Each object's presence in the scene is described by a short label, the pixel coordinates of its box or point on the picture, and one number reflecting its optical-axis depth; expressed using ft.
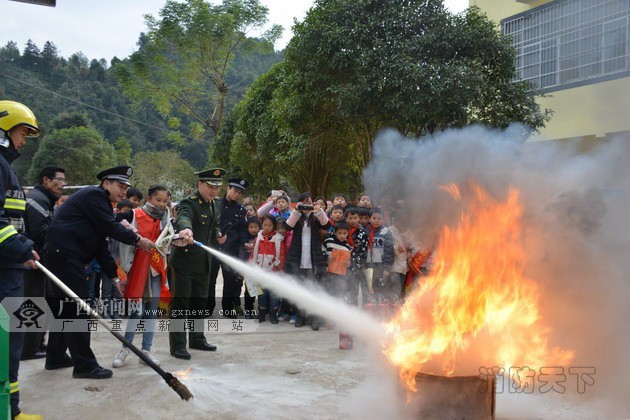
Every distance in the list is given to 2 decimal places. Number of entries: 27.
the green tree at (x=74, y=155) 138.82
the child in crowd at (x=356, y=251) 27.66
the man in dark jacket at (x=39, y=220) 20.36
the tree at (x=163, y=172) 119.24
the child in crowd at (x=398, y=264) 25.86
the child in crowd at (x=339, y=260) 26.96
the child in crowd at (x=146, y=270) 20.03
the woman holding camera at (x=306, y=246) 27.32
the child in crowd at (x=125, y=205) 31.07
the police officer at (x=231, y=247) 28.94
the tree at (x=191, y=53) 96.63
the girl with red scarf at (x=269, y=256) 28.43
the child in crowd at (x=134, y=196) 30.09
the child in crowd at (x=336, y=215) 28.45
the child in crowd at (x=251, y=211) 33.84
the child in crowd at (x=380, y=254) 26.40
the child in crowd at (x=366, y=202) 29.48
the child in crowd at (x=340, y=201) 29.50
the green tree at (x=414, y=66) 39.45
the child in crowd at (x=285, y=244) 29.14
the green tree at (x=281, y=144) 52.95
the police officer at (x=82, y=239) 18.11
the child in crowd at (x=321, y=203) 29.60
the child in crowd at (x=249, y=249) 29.89
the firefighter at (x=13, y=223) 13.83
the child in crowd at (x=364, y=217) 28.22
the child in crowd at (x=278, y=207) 30.78
